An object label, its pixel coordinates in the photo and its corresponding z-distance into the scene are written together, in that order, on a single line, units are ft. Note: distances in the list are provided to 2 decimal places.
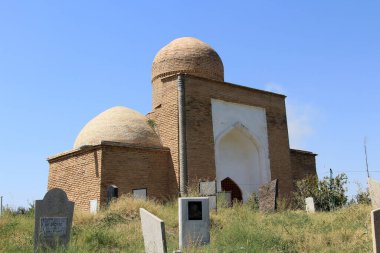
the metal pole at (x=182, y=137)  46.42
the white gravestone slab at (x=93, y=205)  43.19
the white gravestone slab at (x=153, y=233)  18.95
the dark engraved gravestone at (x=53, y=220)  22.49
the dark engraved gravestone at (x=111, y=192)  40.73
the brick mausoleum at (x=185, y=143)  45.60
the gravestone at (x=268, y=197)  40.27
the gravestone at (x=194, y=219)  24.90
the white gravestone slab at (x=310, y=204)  46.19
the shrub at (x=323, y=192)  50.26
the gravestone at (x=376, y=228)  16.72
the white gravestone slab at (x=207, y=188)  39.34
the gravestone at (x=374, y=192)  29.43
